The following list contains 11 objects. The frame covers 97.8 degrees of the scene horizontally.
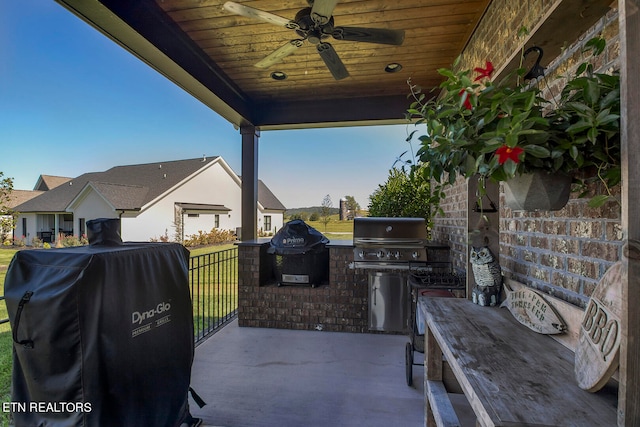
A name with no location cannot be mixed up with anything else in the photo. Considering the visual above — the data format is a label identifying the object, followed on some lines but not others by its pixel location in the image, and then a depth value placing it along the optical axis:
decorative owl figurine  1.37
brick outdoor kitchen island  3.34
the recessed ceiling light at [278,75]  3.19
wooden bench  0.63
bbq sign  0.65
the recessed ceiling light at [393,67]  3.01
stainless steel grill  3.09
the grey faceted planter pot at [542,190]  0.92
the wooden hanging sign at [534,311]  1.00
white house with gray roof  10.45
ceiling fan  1.88
